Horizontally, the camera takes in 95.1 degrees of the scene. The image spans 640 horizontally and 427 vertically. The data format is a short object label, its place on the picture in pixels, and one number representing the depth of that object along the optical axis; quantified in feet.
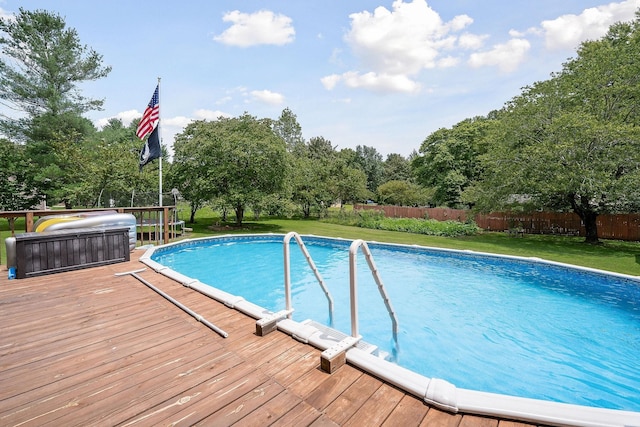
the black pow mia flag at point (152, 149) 28.02
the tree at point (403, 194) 90.63
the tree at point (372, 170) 146.61
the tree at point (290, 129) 107.96
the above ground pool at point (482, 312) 12.57
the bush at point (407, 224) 44.47
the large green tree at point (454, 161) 72.90
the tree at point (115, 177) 40.65
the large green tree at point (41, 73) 47.34
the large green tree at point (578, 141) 31.68
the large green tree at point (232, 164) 46.14
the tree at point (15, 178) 46.99
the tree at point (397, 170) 138.72
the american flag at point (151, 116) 28.45
